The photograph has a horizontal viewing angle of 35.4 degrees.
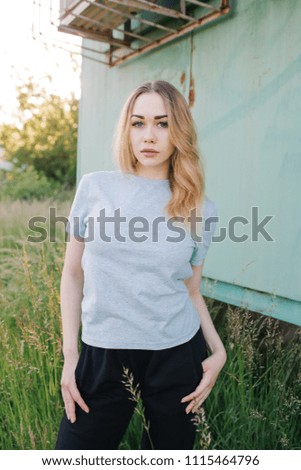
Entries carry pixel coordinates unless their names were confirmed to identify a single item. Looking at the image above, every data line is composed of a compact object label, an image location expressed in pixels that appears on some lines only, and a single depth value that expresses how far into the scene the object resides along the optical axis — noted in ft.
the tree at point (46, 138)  52.03
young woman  5.51
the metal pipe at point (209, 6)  9.78
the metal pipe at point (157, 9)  10.53
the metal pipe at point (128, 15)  11.07
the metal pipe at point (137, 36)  12.40
